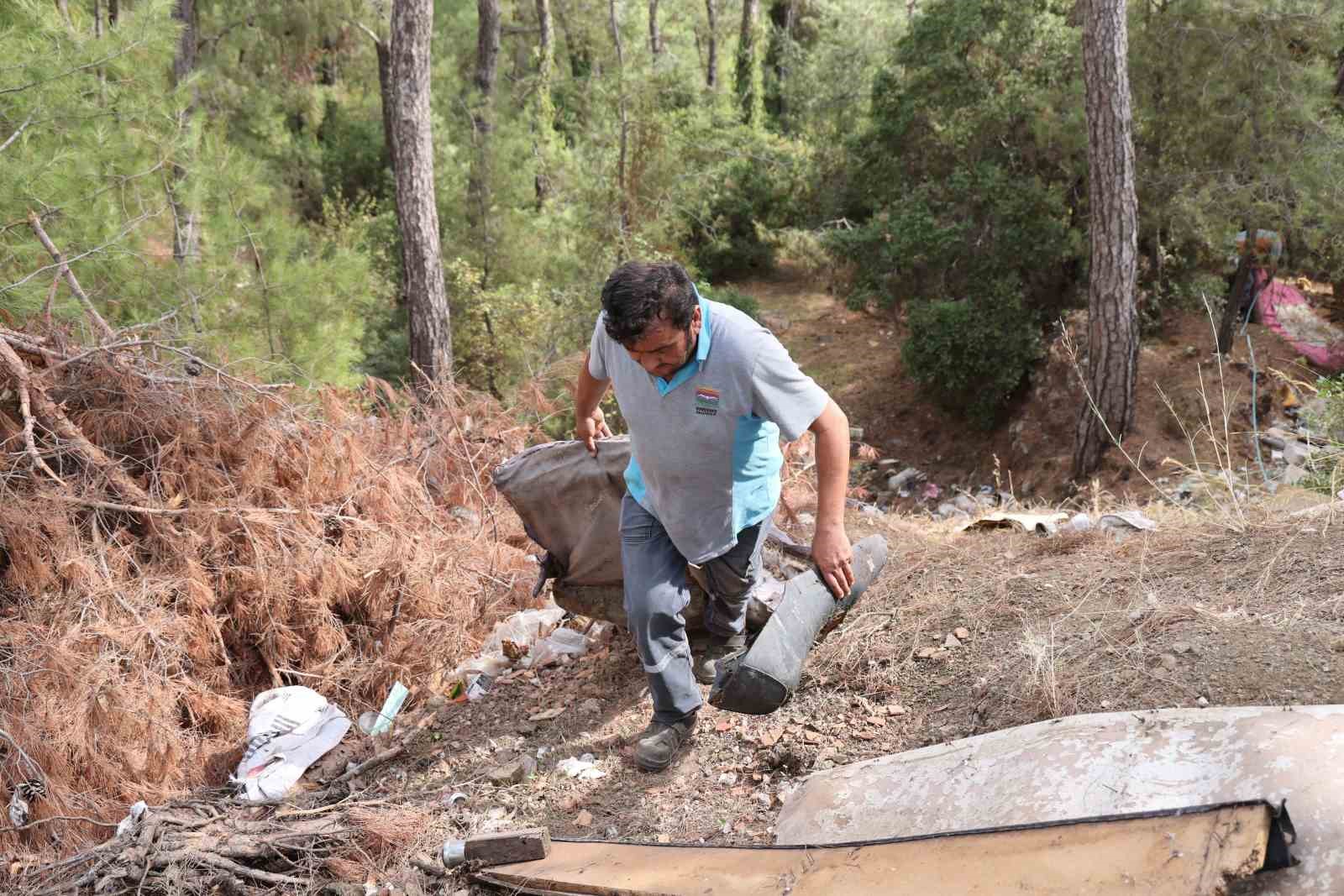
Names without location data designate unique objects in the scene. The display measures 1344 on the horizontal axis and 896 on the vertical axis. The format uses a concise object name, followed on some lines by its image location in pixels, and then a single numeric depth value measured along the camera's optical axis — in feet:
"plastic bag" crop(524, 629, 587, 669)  12.39
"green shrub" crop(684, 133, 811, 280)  49.39
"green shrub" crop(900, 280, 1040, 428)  32.78
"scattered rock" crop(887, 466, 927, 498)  31.30
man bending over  7.93
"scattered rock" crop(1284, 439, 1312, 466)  22.15
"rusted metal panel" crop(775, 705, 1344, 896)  5.78
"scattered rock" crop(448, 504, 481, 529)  16.83
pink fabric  29.30
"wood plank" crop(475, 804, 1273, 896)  5.69
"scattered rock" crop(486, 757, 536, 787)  9.74
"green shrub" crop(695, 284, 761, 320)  41.75
